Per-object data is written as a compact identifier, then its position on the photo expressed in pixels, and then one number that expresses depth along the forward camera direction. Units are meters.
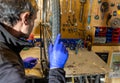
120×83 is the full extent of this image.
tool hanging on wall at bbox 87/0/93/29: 1.82
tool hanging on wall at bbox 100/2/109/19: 1.81
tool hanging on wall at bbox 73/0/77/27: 1.82
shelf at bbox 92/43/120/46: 1.88
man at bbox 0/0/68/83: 0.59
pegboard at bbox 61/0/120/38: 1.81
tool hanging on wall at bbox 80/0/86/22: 1.80
